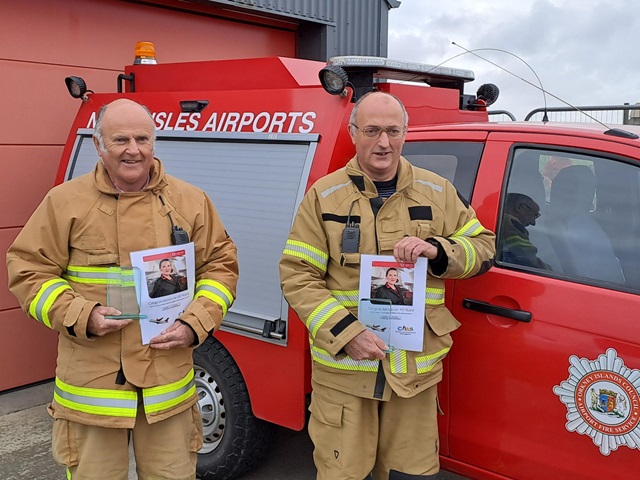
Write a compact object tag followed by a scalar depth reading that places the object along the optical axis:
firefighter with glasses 2.38
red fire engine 2.44
